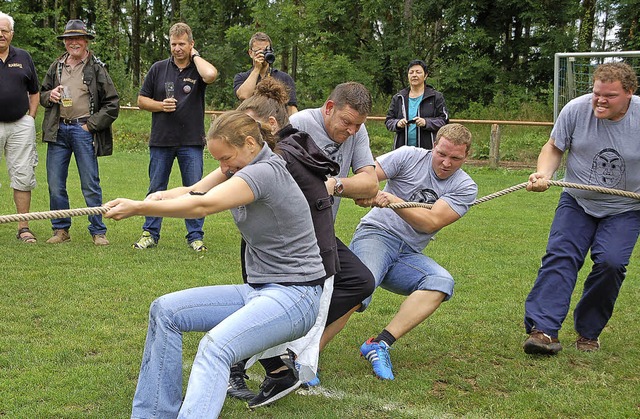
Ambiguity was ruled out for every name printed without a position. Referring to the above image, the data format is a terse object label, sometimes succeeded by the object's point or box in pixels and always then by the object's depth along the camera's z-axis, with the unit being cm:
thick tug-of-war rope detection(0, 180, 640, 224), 339
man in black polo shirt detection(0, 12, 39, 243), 786
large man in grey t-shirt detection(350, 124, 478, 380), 476
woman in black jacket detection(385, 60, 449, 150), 909
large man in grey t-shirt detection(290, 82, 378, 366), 434
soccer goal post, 1132
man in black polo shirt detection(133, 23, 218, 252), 781
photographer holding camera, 743
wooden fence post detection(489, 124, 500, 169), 1730
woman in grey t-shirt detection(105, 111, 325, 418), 329
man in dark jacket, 784
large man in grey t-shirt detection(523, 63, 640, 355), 504
